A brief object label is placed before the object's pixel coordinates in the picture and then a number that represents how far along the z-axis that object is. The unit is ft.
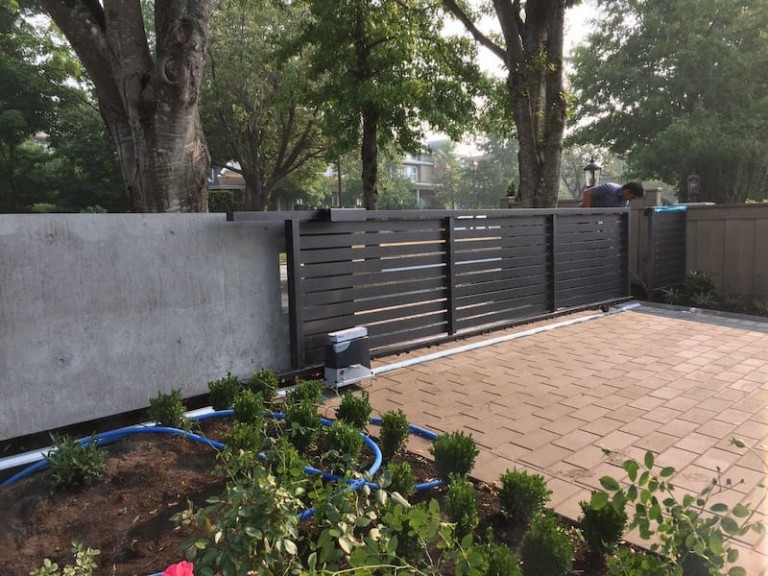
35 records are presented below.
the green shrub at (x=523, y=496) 7.86
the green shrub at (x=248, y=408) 10.87
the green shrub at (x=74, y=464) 8.73
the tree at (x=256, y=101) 66.39
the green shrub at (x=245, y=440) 9.07
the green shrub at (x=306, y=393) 11.51
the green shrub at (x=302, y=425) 9.98
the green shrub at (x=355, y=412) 10.96
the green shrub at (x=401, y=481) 7.99
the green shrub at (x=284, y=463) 6.96
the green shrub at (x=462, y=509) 7.31
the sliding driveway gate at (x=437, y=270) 15.42
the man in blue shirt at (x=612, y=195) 27.81
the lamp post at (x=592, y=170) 45.16
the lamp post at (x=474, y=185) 261.56
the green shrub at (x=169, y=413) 11.15
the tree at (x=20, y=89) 84.58
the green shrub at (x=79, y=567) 5.88
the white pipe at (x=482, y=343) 17.21
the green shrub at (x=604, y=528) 7.18
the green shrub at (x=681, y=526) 5.11
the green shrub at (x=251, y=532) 5.18
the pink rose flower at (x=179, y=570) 4.23
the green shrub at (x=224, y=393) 12.17
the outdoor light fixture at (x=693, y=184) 60.39
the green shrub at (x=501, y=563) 5.78
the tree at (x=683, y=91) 76.69
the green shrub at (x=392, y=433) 10.04
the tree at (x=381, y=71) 46.09
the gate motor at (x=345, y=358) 14.58
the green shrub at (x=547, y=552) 6.39
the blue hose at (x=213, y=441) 8.65
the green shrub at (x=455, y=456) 8.98
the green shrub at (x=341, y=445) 9.14
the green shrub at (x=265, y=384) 12.64
